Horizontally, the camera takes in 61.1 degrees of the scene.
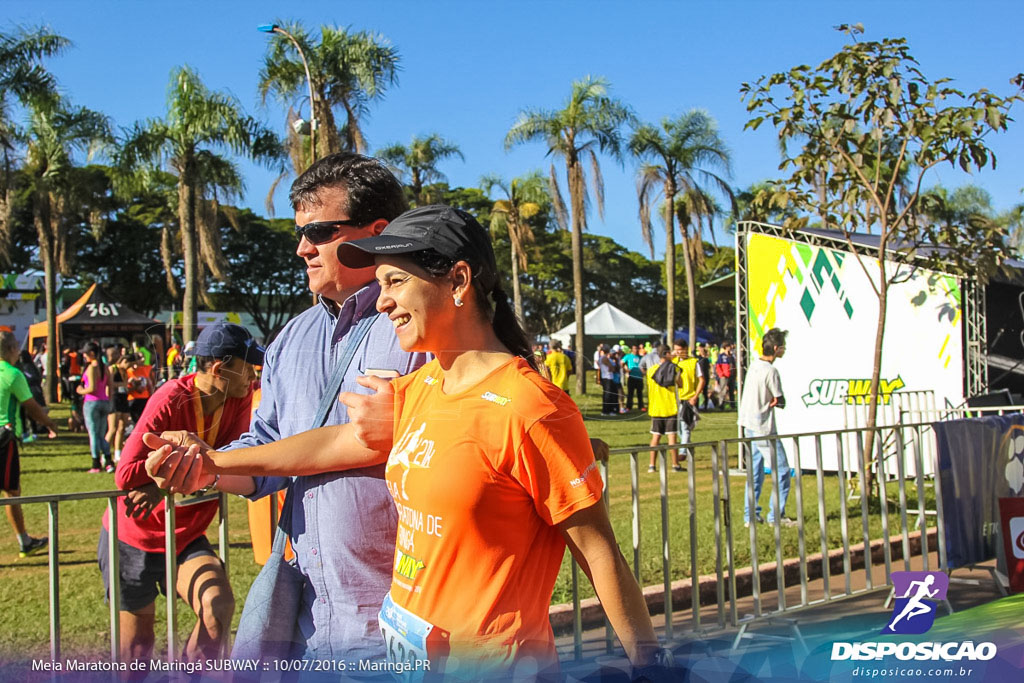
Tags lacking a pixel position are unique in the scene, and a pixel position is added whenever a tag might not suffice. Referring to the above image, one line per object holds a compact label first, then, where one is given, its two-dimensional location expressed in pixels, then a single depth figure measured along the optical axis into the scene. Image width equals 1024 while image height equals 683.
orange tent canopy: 26.30
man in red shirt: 2.96
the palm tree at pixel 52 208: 23.00
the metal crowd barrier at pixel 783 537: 4.08
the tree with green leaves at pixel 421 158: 28.20
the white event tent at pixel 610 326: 34.31
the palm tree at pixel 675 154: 27.64
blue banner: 5.66
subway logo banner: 10.82
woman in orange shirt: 1.60
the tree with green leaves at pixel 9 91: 6.13
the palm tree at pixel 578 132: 25.11
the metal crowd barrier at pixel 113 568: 2.60
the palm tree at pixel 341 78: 10.62
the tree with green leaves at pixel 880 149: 8.07
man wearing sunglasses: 1.94
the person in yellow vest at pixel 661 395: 8.95
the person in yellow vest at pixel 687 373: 10.05
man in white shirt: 8.11
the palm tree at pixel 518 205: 31.73
